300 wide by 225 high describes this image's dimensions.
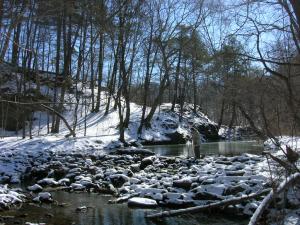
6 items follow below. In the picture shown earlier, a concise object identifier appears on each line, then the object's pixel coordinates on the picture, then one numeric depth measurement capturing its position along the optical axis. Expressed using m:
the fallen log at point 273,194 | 4.01
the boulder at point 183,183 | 12.87
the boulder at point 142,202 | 11.39
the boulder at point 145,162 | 17.28
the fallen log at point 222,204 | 6.17
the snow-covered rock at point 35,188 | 13.68
